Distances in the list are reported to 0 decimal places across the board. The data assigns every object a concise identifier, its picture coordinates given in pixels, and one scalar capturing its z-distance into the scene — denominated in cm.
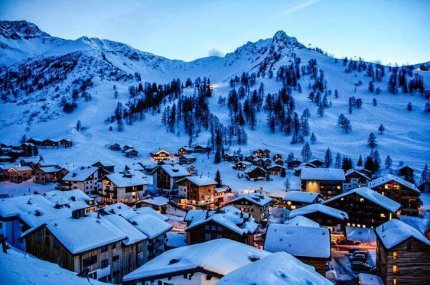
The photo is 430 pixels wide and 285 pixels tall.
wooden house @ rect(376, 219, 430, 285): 3119
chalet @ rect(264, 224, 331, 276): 3150
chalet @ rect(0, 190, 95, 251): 3659
